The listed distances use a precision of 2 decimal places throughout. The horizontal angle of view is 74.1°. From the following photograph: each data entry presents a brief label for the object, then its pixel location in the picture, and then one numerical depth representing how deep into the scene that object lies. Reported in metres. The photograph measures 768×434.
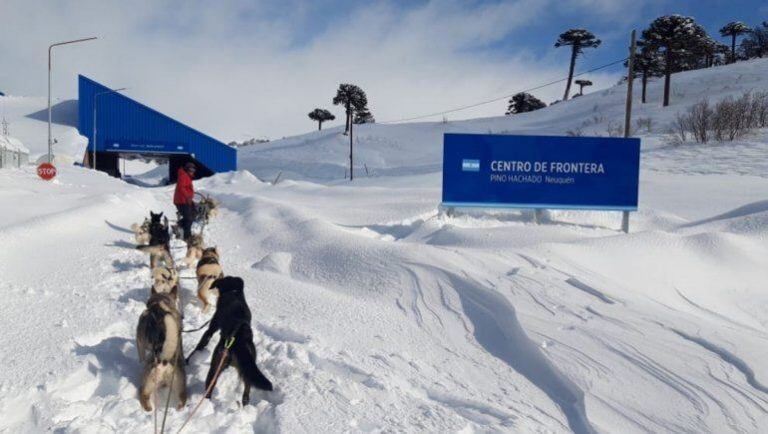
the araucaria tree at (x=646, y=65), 45.14
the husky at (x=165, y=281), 4.93
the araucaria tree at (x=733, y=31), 63.69
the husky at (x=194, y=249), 7.20
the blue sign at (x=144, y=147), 33.69
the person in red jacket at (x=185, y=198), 9.39
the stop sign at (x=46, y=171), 15.13
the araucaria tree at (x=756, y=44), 65.50
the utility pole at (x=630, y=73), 15.16
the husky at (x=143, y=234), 8.14
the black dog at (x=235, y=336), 3.49
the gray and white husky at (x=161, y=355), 3.39
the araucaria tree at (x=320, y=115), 67.94
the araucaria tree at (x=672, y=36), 39.81
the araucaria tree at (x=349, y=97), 54.00
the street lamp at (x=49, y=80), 19.85
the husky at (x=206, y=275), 5.45
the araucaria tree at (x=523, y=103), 71.94
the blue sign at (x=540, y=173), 10.45
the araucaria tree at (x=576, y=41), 58.50
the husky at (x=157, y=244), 6.87
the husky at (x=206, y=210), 11.15
